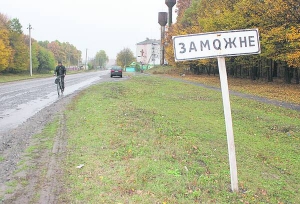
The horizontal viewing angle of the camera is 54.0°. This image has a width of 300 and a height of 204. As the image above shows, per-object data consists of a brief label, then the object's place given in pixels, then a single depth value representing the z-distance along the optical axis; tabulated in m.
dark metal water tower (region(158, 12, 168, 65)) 81.06
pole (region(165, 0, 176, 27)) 76.44
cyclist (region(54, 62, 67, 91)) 16.64
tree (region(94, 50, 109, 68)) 177.12
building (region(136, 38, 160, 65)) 139.12
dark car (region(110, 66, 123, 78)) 39.92
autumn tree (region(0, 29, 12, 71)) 42.61
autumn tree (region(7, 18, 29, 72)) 52.44
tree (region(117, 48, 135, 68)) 111.38
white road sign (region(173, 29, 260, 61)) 4.05
